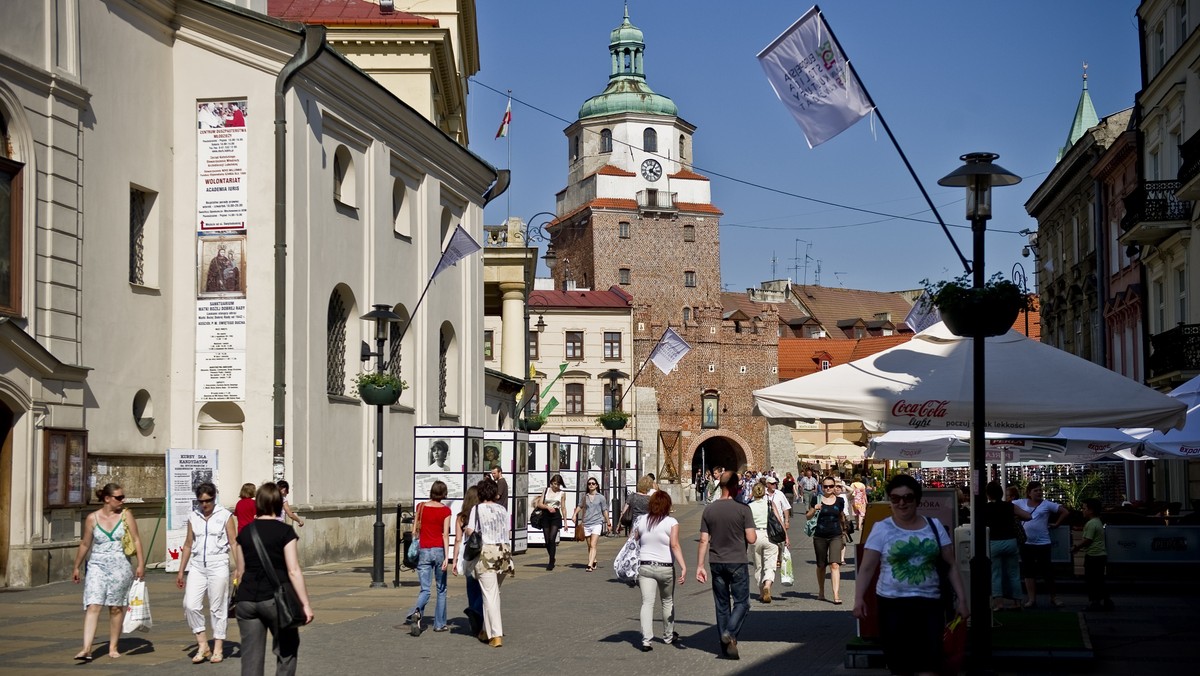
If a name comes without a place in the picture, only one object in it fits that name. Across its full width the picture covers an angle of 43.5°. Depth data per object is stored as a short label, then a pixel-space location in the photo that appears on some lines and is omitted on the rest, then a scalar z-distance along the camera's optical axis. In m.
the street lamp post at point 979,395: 12.36
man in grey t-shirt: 13.97
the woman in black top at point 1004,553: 17.84
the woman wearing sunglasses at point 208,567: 13.77
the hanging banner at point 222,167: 25.41
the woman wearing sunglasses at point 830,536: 19.81
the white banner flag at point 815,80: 15.62
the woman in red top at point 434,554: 16.05
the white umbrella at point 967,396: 13.09
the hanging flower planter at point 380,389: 23.34
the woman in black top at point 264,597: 10.21
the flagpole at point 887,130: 15.54
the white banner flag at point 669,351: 47.91
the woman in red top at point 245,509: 18.34
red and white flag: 42.62
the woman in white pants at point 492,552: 14.88
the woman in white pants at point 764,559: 19.97
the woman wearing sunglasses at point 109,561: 13.83
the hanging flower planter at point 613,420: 50.03
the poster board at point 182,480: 21.41
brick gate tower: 88.25
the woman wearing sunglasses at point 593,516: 26.98
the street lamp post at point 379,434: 22.00
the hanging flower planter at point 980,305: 12.75
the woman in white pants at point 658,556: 14.62
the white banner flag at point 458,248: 28.39
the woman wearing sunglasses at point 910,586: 9.34
